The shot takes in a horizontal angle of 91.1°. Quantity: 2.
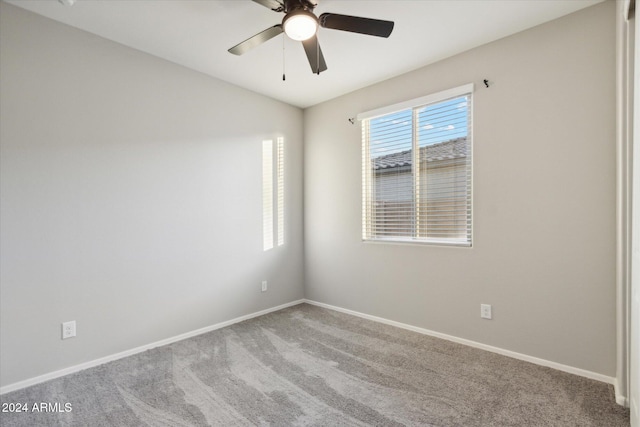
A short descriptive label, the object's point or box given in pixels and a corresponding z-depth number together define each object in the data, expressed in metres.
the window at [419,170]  2.87
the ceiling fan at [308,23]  1.79
